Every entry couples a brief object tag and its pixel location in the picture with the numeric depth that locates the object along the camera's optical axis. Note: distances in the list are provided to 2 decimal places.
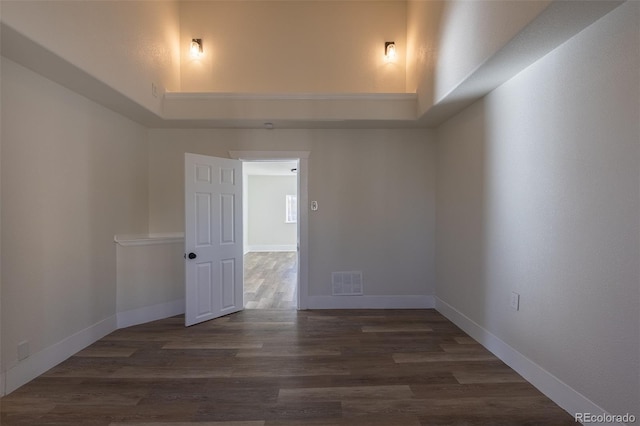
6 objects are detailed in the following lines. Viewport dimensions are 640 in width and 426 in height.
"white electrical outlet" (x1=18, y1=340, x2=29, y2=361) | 2.41
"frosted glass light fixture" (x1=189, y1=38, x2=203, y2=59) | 4.17
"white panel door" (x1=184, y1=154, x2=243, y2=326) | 3.64
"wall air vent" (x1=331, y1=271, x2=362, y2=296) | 4.30
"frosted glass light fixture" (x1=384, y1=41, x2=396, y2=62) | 4.17
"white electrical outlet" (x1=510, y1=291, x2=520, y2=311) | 2.60
